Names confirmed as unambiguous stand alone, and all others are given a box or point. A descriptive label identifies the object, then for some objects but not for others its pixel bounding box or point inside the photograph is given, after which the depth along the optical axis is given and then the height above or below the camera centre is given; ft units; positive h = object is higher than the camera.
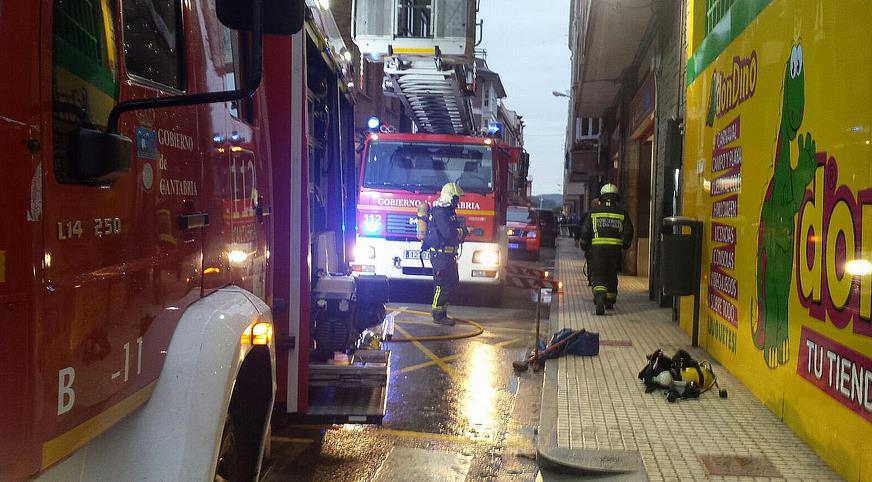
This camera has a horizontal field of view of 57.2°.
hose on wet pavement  31.42 -4.54
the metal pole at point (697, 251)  26.61 -0.85
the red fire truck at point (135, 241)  5.85 -0.20
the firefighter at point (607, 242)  37.06 -0.81
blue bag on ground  26.17 -4.00
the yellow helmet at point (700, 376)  21.03 -3.97
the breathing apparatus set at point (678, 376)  20.56 -4.01
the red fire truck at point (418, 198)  40.37 +1.26
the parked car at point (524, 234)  82.58 -1.06
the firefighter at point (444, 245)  35.04 -0.96
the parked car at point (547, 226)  110.32 -0.26
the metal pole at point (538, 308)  26.04 -2.81
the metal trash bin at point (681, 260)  26.45 -1.15
